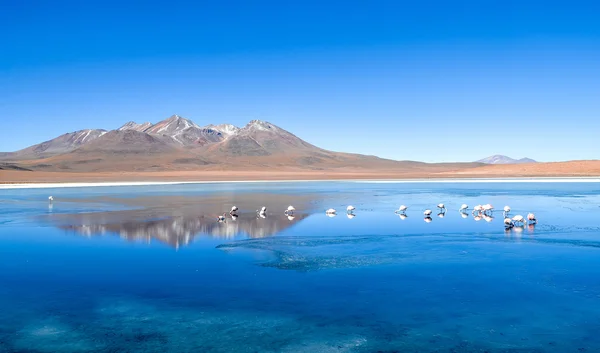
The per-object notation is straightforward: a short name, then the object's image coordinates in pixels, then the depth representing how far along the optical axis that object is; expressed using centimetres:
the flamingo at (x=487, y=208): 1991
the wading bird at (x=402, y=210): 2073
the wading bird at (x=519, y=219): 1660
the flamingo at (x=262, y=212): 2023
